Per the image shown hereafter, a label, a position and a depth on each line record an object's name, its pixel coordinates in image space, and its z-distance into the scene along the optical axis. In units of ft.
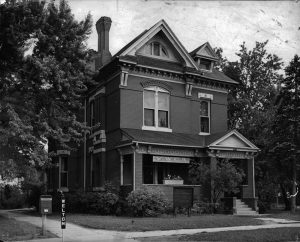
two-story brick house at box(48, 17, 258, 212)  88.12
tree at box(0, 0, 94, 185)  67.15
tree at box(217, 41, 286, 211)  132.46
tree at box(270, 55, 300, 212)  96.07
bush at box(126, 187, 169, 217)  75.56
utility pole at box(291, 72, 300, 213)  95.50
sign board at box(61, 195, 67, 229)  44.18
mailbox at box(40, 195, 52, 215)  51.19
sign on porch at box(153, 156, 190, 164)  85.76
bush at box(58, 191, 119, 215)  82.28
